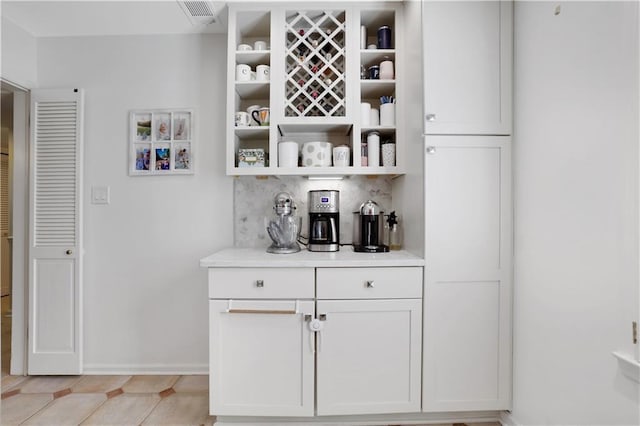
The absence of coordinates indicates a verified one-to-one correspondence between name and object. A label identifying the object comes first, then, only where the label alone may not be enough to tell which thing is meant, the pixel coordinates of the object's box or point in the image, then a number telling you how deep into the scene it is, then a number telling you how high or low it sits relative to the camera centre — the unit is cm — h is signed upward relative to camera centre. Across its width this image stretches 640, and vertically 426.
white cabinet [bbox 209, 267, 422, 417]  159 -64
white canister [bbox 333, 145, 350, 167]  190 +33
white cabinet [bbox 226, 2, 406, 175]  188 +80
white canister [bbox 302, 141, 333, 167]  192 +34
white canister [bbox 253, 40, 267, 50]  194 +100
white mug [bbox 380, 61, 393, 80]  192 +85
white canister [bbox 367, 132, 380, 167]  191 +37
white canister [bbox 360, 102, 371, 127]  191 +58
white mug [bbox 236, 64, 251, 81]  192 +82
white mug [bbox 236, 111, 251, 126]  193 +56
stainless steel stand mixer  185 -10
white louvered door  215 -13
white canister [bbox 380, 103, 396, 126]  191 +58
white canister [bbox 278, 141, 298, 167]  190 +34
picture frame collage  219 +45
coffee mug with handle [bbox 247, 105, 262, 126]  197 +56
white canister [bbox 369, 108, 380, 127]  195 +57
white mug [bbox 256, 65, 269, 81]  192 +82
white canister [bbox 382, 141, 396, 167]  190 +34
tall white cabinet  162 +7
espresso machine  188 -11
